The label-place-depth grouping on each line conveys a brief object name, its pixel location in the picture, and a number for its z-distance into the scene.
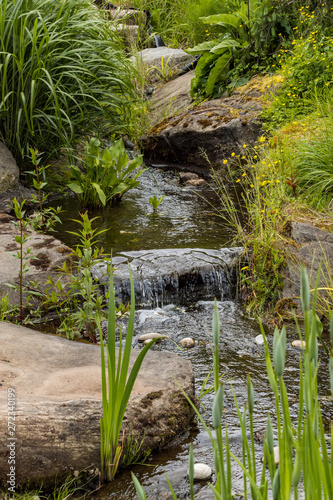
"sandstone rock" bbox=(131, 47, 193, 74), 10.62
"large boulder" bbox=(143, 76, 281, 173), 7.22
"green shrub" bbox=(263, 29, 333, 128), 6.48
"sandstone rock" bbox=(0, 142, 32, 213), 5.52
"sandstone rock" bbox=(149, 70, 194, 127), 9.05
